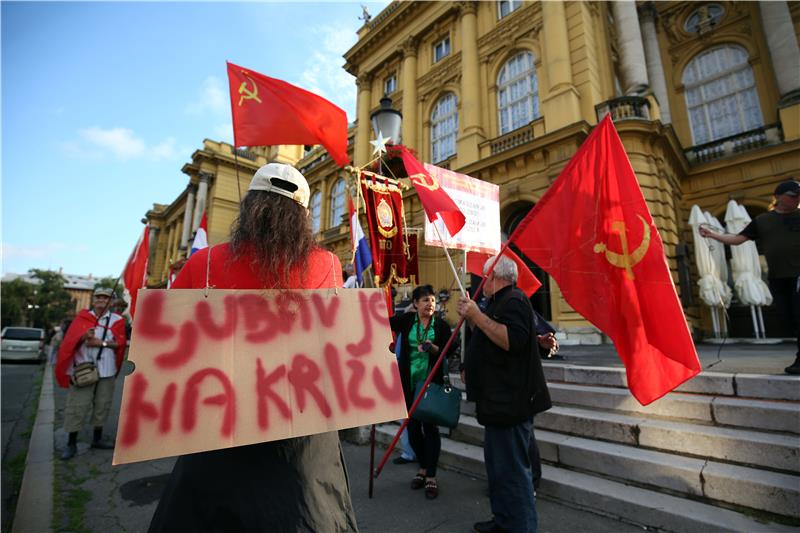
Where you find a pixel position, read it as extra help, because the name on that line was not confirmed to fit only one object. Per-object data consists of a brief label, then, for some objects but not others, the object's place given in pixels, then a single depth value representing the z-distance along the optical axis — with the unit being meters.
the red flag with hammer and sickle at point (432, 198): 3.14
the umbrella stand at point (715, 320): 10.26
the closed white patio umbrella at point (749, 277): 8.31
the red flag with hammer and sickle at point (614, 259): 2.58
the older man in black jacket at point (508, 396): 2.45
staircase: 2.65
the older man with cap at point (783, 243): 3.78
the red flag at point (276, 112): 3.19
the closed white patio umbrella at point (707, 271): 8.93
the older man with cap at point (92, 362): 4.97
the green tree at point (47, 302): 45.69
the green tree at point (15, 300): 39.88
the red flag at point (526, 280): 4.13
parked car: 17.36
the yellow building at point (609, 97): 11.11
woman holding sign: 1.23
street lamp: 6.79
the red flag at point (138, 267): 5.82
